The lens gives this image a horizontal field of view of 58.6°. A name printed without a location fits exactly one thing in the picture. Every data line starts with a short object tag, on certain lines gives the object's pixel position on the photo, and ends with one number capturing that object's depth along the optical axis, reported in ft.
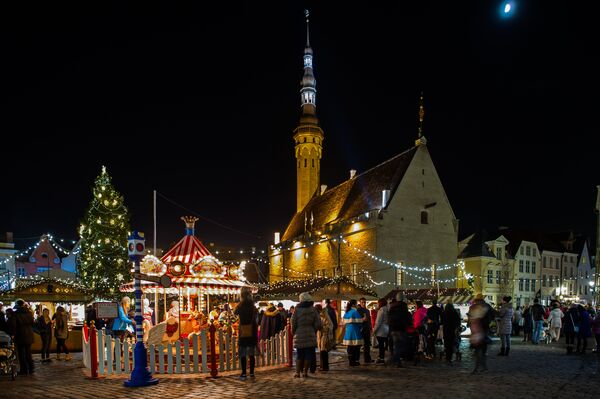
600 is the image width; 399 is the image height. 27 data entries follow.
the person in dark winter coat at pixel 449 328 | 48.06
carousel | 49.26
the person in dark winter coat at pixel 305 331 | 36.88
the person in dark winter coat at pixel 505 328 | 52.70
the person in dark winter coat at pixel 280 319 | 57.00
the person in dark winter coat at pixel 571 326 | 55.81
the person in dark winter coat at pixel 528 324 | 74.18
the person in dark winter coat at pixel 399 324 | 43.14
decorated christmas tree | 114.52
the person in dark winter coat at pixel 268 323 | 47.96
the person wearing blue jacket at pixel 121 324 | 51.70
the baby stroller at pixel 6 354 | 40.09
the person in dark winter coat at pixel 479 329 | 38.60
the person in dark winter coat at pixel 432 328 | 50.80
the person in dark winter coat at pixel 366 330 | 46.16
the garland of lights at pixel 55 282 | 85.08
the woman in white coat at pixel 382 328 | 47.21
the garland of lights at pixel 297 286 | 86.62
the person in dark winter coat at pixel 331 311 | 50.13
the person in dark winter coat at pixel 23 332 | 41.83
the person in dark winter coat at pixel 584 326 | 55.83
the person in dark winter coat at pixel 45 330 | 53.72
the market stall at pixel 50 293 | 85.05
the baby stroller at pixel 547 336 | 72.08
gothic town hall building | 123.34
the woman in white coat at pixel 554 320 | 69.26
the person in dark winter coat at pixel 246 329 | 36.42
